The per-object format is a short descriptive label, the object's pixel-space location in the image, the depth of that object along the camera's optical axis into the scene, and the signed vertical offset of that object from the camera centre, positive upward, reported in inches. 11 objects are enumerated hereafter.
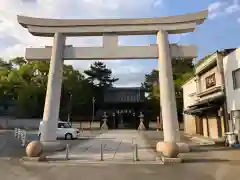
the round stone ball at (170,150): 319.5 -59.6
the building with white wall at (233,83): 472.3 +98.2
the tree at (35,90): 1393.3 +211.8
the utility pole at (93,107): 1528.0 +75.6
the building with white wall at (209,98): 530.8 +69.6
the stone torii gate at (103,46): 437.1 +180.7
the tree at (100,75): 1819.2 +429.4
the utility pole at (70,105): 1460.9 +90.5
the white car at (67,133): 715.2 -69.0
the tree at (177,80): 1325.7 +336.1
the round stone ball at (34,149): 335.1 -63.3
